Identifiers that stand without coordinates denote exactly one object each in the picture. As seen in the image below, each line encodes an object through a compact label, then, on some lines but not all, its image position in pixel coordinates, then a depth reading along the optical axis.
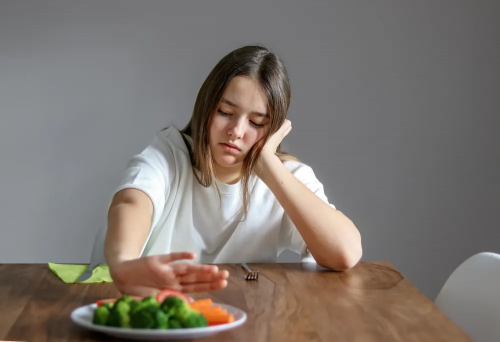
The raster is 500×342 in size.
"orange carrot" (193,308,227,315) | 1.10
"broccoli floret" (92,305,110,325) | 1.07
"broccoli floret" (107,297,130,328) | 1.05
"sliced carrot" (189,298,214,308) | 1.13
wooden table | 1.14
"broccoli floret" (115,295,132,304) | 1.06
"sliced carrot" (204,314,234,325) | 1.09
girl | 1.74
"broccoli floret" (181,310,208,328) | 1.05
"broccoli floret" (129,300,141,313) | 1.05
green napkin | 1.53
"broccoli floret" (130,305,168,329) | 1.03
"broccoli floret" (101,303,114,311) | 1.09
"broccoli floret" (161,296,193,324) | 1.04
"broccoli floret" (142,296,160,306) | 1.05
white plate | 1.03
